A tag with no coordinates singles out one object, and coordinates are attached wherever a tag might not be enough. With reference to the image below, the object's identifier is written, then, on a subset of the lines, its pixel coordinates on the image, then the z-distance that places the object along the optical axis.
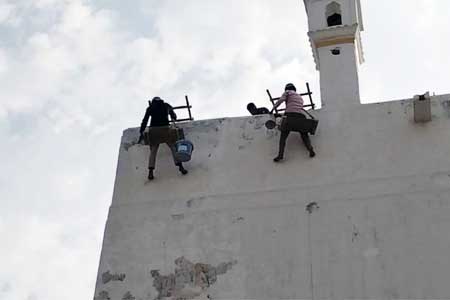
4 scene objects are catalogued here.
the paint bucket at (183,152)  10.89
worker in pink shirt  10.80
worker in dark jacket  11.06
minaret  14.53
